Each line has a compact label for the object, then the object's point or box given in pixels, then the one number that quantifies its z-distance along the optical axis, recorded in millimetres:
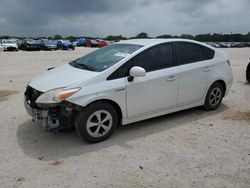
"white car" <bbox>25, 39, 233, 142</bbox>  3152
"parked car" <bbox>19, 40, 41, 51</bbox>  26369
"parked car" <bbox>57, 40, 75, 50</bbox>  29061
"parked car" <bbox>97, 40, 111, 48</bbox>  34940
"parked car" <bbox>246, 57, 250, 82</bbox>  6981
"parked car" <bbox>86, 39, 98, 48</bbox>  35855
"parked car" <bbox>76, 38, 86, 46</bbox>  40374
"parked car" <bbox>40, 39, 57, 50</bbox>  27301
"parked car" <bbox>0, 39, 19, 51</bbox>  24887
